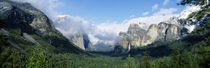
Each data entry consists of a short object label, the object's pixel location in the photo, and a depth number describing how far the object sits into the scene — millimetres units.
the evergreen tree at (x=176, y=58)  44780
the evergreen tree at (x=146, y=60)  36043
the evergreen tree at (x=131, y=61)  50185
